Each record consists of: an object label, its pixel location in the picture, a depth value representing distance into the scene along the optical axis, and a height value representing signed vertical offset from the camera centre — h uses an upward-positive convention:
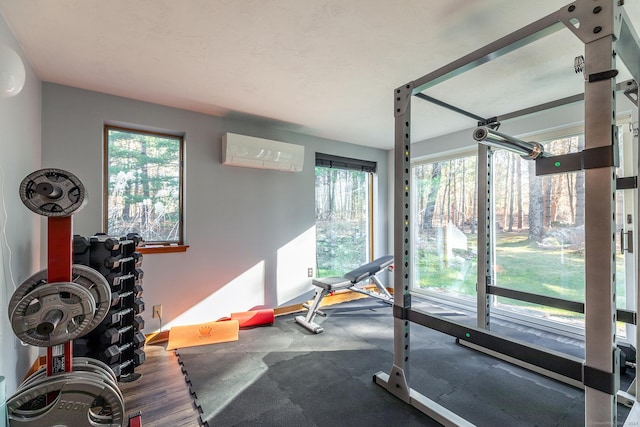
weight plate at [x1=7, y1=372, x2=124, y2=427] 1.17 -0.80
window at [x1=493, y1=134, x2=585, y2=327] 2.77 -0.16
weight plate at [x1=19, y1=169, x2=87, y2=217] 1.19 +0.10
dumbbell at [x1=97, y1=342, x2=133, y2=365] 1.83 -0.89
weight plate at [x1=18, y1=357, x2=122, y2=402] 1.28 -0.74
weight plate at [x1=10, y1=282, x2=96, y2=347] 1.16 -0.41
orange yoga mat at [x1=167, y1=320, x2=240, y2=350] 2.60 -1.12
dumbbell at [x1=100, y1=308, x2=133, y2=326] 1.85 -0.66
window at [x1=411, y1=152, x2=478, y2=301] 3.69 -0.15
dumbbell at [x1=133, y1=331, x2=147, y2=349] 2.03 -0.89
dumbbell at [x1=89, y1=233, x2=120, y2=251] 1.85 -0.18
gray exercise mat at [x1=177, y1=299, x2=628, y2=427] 1.65 -1.17
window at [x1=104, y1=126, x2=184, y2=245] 2.61 +0.30
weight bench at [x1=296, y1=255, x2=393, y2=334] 2.99 -0.72
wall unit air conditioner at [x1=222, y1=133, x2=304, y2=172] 2.93 +0.69
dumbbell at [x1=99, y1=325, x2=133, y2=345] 1.83 -0.78
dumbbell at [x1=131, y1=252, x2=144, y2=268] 2.07 -0.31
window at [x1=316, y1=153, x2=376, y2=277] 3.95 +0.04
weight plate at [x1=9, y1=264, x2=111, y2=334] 1.38 -0.34
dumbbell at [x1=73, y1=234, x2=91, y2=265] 1.77 -0.22
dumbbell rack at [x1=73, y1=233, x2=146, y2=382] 1.83 -0.63
